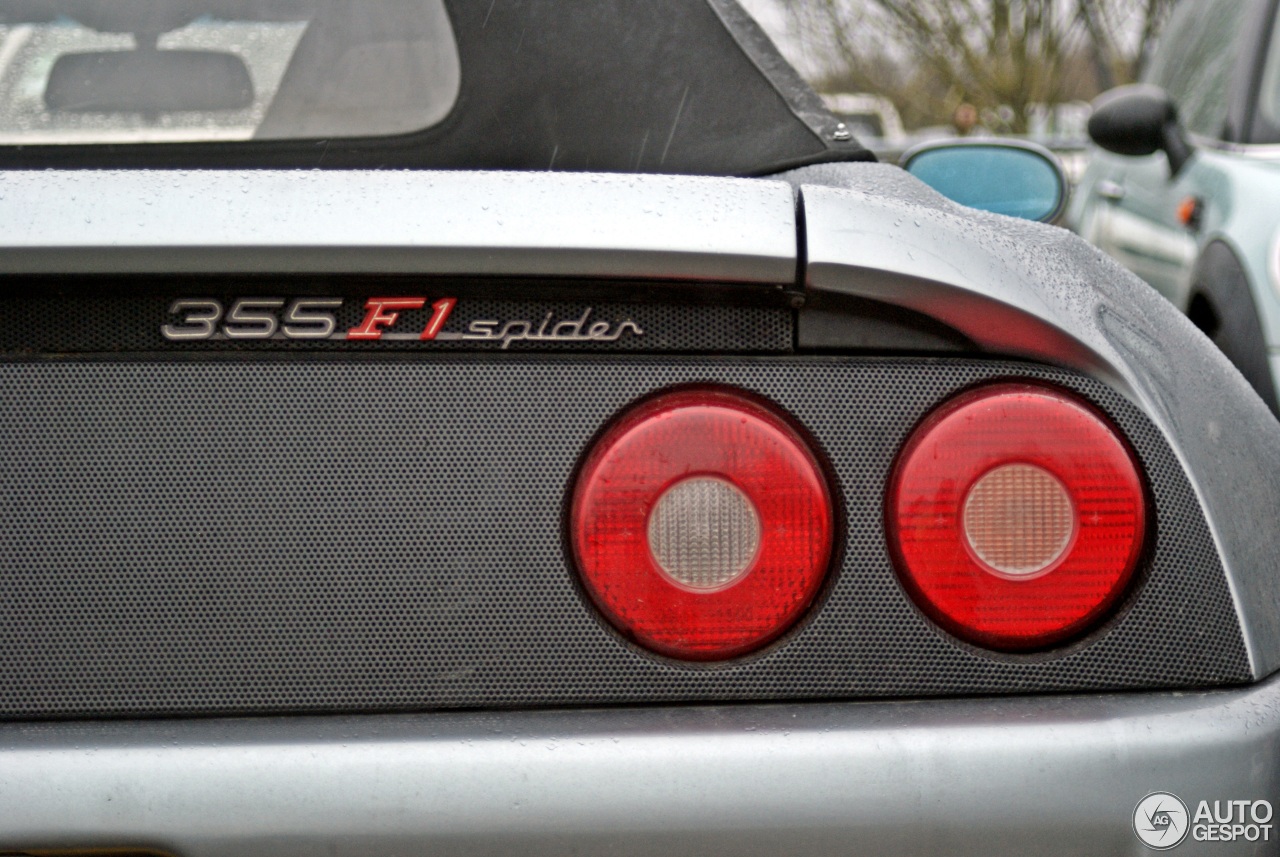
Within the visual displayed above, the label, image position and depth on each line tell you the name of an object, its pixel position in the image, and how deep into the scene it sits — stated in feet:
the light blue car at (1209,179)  14.90
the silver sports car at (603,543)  7.82
